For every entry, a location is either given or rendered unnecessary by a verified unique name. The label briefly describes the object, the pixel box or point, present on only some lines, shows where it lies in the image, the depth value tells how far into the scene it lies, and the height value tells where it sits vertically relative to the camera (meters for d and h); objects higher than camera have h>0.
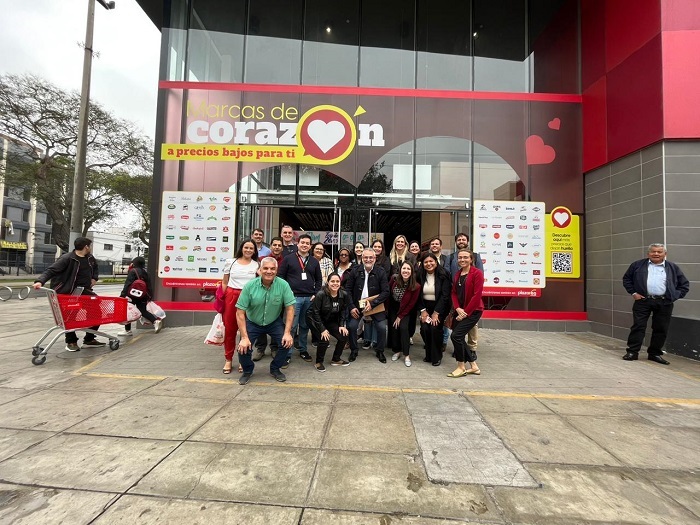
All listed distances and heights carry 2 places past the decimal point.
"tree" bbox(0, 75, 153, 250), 19.26 +7.77
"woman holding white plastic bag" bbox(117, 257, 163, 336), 7.22 -0.29
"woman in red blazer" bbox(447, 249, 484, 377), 4.84 -0.37
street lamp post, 8.23 +3.12
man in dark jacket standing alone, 5.79 -0.19
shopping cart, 5.22 -0.66
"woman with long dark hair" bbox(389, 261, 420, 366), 5.43 -0.42
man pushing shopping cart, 5.74 -0.05
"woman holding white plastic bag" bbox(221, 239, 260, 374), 4.89 -0.13
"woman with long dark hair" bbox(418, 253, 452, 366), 5.31 -0.36
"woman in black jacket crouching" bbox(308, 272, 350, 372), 5.09 -0.58
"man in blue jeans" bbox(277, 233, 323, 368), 5.73 -0.12
